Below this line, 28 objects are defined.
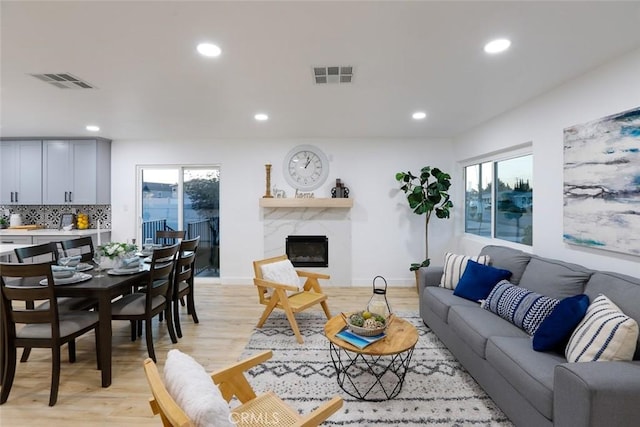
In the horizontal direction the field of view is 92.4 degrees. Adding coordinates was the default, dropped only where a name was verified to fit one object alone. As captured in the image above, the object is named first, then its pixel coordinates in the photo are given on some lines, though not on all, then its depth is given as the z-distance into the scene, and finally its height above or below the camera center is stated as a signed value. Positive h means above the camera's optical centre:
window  3.61 +0.18
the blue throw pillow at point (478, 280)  2.92 -0.66
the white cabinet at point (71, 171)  5.12 +0.68
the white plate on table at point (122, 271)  2.82 -0.55
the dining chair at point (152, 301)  2.72 -0.84
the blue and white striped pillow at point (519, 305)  2.24 -0.73
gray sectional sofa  1.40 -0.88
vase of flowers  2.88 -0.39
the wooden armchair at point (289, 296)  3.24 -0.98
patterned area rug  2.04 -1.35
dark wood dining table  2.40 -0.72
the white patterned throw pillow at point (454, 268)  3.29 -0.61
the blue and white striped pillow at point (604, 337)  1.65 -0.69
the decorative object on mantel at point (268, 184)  5.10 +0.47
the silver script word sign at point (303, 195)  5.20 +0.29
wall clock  5.21 +0.76
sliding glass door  5.43 +0.16
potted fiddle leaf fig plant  4.61 +0.27
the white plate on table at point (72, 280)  2.49 -0.56
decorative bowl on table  2.27 -0.84
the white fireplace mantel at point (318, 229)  5.23 -0.29
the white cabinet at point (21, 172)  5.13 +0.67
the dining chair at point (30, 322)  2.13 -0.80
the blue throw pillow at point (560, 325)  1.91 -0.71
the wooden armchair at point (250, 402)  1.34 -0.95
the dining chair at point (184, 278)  3.25 -0.73
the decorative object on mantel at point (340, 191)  5.12 +0.36
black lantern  2.52 -0.78
